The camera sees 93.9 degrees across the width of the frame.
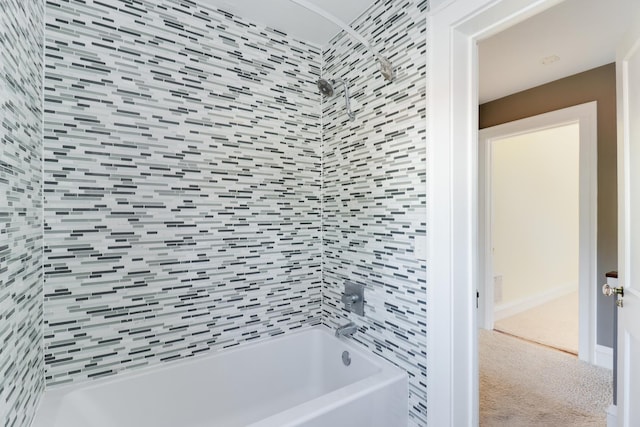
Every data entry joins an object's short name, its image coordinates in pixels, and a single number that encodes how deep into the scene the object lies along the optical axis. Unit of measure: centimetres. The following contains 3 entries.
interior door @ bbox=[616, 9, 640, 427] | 113
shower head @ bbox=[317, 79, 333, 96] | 181
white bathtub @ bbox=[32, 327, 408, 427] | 126
